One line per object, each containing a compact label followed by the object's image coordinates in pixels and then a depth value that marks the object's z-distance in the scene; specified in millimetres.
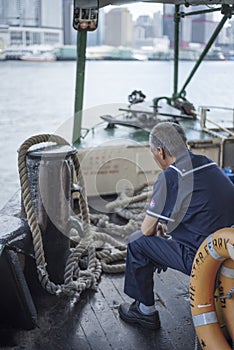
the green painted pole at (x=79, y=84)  4469
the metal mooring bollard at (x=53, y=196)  2643
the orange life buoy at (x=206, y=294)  1936
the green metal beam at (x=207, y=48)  5468
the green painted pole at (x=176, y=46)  5461
